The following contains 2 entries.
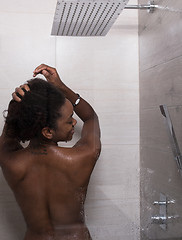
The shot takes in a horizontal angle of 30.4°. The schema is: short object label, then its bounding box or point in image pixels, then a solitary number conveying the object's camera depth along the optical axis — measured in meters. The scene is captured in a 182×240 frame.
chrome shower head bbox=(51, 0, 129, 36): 1.23
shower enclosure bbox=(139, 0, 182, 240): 1.29
